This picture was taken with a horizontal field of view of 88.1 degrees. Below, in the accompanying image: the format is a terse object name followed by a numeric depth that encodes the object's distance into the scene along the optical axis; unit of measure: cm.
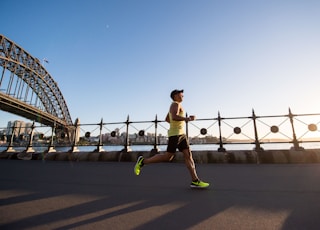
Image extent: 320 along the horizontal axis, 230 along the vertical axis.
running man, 302
